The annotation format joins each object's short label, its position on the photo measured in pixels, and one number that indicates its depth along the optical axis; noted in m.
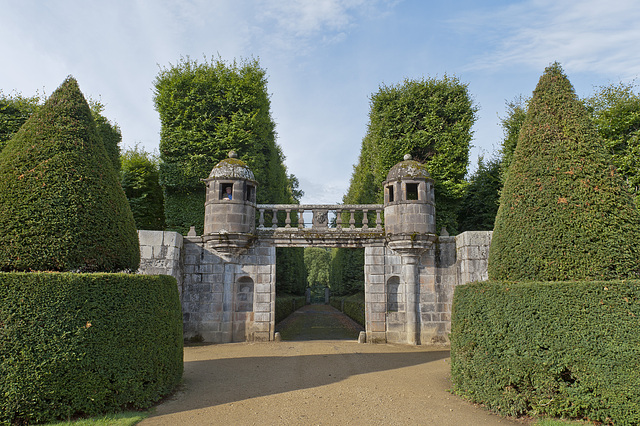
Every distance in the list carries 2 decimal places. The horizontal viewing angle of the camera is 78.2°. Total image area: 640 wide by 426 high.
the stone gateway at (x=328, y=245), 12.83
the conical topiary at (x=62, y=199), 5.91
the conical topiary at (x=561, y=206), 5.85
